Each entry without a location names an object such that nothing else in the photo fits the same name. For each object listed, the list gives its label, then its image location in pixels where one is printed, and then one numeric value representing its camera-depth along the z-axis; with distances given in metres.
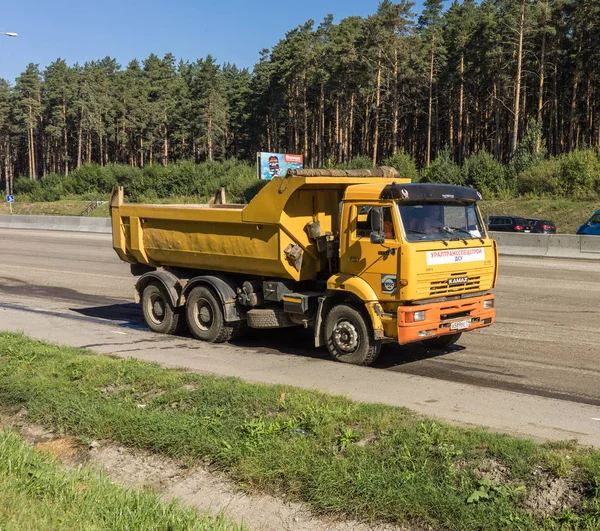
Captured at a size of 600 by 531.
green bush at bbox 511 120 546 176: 48.81
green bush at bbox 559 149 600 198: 43.59
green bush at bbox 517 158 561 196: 45.22
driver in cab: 9.95
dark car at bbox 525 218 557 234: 35.31
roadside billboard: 57.52
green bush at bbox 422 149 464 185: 50.26
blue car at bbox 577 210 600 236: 31.90
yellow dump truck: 9.87
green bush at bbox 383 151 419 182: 55.41
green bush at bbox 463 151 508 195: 48.84
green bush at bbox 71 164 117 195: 80.94
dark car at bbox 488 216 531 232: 35.16
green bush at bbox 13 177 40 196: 86.96
